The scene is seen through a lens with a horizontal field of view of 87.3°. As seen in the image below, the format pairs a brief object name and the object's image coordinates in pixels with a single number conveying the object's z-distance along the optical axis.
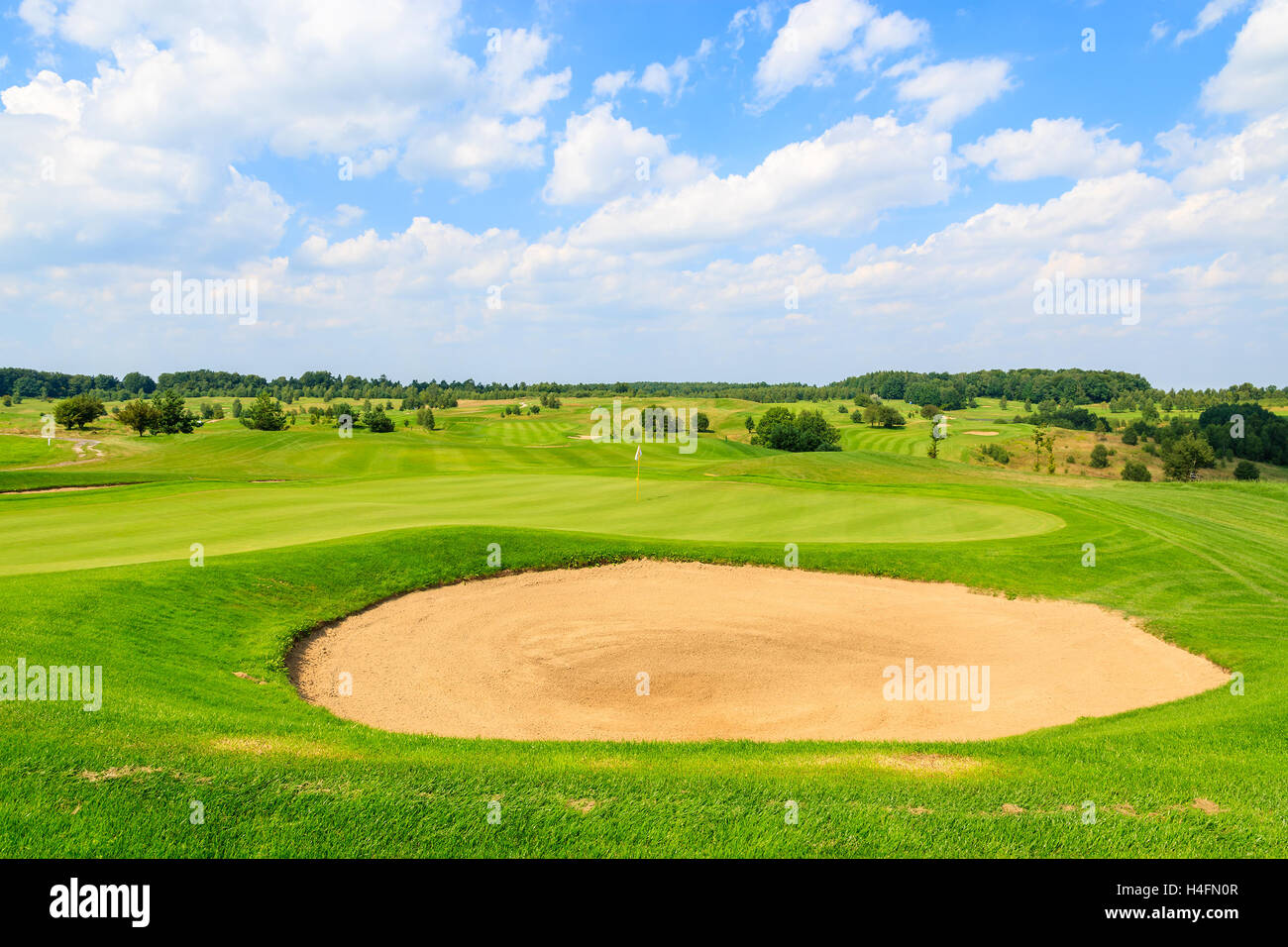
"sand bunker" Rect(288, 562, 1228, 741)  12.19
